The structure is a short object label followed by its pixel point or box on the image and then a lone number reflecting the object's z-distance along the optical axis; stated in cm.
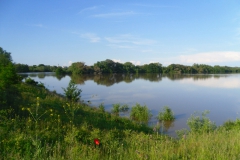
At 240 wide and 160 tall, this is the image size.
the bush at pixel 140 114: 1384
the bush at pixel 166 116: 1355
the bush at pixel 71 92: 1784
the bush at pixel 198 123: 937
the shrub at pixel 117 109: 1571
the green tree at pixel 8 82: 924
